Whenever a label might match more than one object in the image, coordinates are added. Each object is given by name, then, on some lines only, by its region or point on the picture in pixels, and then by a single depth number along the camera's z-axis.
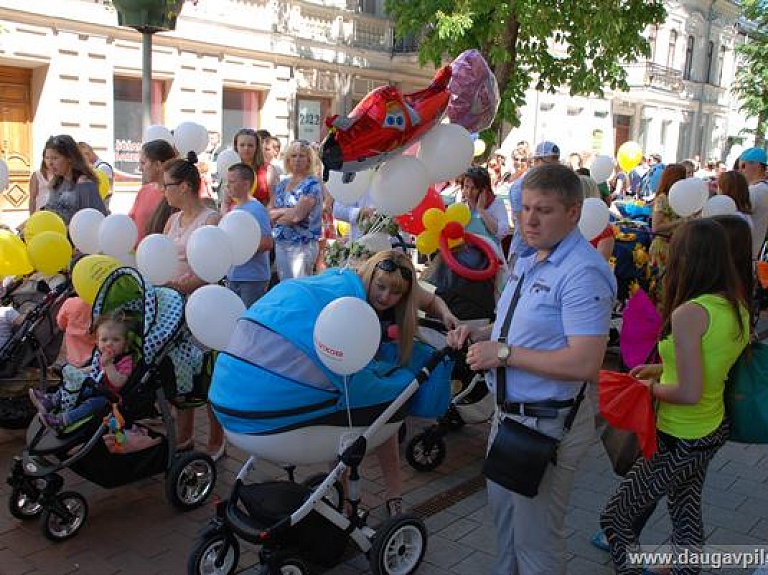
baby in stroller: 3.66
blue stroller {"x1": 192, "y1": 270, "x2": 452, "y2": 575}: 2.98
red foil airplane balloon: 3.30
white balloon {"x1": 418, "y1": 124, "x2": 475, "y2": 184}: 3.71
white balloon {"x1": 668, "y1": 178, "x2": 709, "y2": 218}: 5.93
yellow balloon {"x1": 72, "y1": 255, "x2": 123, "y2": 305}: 4.13
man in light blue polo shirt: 2.49
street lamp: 6.16
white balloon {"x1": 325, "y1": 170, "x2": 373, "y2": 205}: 4.09
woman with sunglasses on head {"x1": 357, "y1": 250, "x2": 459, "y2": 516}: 3.33
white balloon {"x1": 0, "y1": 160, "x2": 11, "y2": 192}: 5.60
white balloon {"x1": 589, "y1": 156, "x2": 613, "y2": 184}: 8.18
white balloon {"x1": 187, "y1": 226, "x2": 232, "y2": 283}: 4.03
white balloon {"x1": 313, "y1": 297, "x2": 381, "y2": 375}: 2.78
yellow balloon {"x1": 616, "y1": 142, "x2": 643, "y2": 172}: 12.29
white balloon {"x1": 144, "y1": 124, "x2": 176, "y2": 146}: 6.40
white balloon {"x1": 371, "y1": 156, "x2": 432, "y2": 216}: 3.59
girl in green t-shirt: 2.86
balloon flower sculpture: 4.81
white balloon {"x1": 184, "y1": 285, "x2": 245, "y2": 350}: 3.45
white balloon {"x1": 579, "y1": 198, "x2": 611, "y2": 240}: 5.29
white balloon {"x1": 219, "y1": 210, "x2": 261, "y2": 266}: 4.30
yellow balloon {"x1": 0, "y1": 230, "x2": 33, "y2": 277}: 4.37
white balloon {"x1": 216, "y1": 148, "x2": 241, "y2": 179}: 6.75
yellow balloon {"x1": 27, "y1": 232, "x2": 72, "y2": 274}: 4.51
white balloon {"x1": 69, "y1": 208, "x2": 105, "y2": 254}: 4.65
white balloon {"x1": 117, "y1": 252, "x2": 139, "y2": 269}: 4.62
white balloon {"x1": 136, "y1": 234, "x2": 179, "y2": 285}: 4.13
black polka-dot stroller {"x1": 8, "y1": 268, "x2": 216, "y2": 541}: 3.63
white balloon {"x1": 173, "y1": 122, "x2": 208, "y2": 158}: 6.61
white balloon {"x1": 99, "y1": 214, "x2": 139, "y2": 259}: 4.50
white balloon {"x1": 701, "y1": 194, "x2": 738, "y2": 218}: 5.67
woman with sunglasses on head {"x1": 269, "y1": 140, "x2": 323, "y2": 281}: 6.12
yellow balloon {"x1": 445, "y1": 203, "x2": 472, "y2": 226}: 4.87
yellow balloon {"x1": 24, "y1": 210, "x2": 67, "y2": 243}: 4.72
